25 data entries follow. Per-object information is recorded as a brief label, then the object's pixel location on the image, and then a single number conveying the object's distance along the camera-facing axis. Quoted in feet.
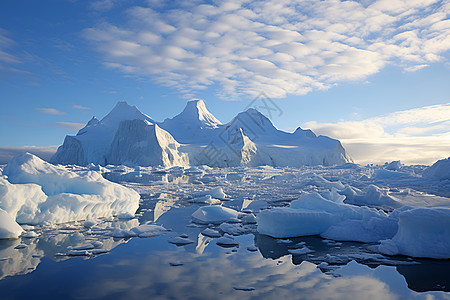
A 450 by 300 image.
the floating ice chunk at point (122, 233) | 18.98
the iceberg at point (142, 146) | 107.04
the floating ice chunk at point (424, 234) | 14.46
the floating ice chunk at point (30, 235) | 18.29
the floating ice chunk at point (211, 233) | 19.26
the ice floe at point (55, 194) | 20.86
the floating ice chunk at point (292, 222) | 18.95
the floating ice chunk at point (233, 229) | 20.04
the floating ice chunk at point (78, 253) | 15.28
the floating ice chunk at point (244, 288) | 11.30
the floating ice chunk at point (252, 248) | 16.16
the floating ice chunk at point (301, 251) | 15.63
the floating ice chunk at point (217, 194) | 36.76
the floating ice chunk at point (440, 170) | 51.67
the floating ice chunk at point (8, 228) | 17.62
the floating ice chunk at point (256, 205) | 28.71
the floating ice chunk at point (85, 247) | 16.13
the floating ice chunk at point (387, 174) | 62.40
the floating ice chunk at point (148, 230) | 19.41
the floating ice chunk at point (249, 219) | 23.12
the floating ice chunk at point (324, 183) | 42.55
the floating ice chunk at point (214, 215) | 23.52
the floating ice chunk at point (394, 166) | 88.33
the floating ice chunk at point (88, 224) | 21.56
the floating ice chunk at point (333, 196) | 25.03
